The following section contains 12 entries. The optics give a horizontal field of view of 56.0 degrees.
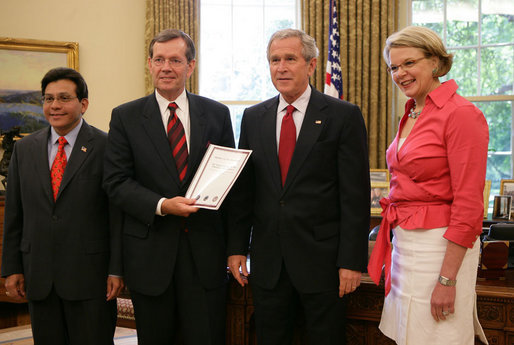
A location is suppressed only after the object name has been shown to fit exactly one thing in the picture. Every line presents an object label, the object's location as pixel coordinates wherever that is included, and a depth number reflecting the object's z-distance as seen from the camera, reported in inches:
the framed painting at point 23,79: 213.2
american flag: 188.1
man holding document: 75.6
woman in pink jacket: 60.7
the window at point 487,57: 206.5
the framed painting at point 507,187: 171.9
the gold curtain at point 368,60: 203.9
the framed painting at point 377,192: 167.2
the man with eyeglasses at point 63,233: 80.8
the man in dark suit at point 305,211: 71.8
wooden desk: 76.4
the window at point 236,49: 229.3
